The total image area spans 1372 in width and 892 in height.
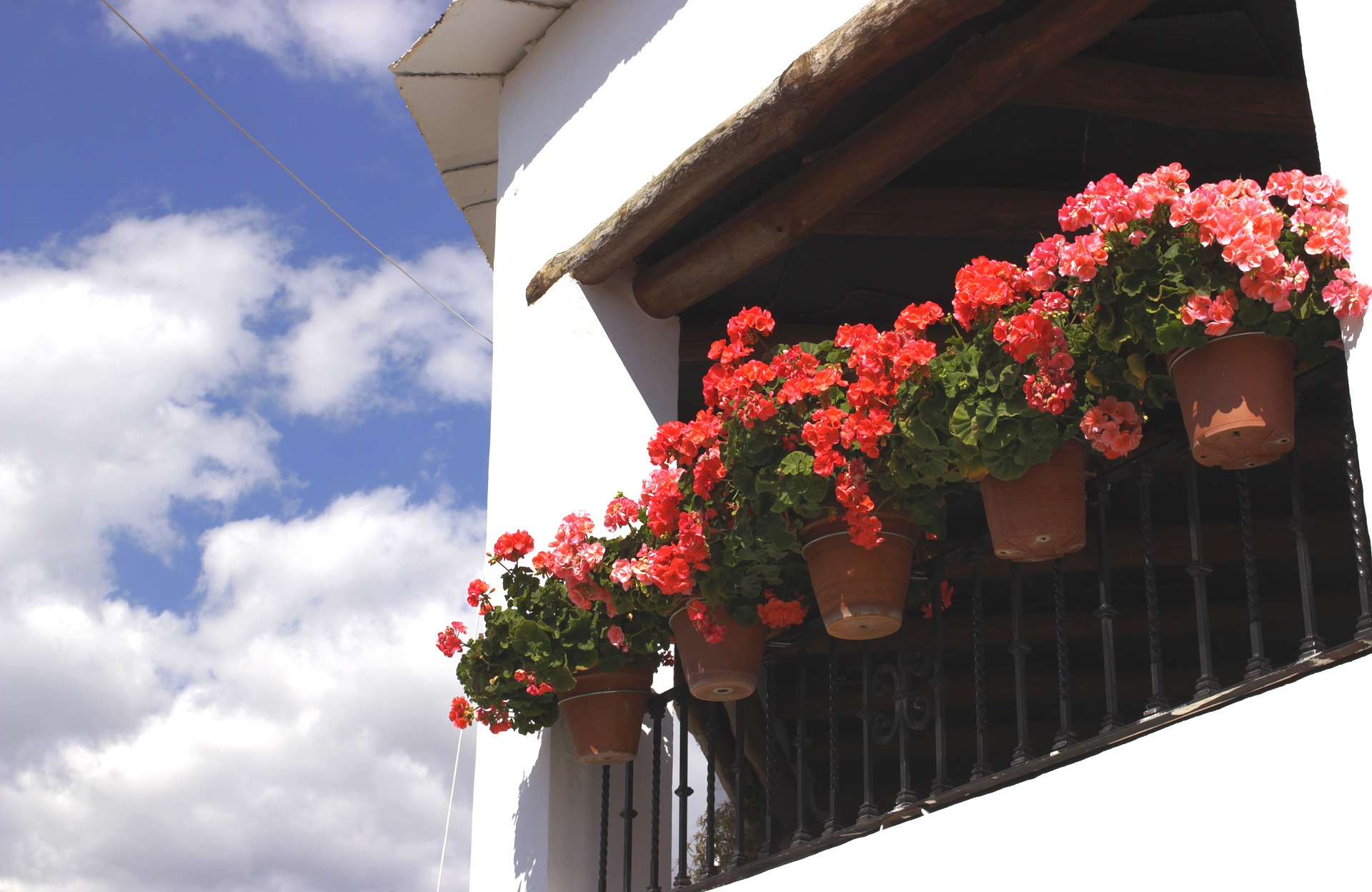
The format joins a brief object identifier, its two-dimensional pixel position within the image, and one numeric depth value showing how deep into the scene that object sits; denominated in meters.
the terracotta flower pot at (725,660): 4.05
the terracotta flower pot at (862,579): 3.68
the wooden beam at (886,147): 4.04
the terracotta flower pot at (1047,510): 3.37
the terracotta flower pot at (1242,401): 2.92
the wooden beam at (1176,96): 4.64
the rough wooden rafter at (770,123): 3.97
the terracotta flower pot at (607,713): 4.32
